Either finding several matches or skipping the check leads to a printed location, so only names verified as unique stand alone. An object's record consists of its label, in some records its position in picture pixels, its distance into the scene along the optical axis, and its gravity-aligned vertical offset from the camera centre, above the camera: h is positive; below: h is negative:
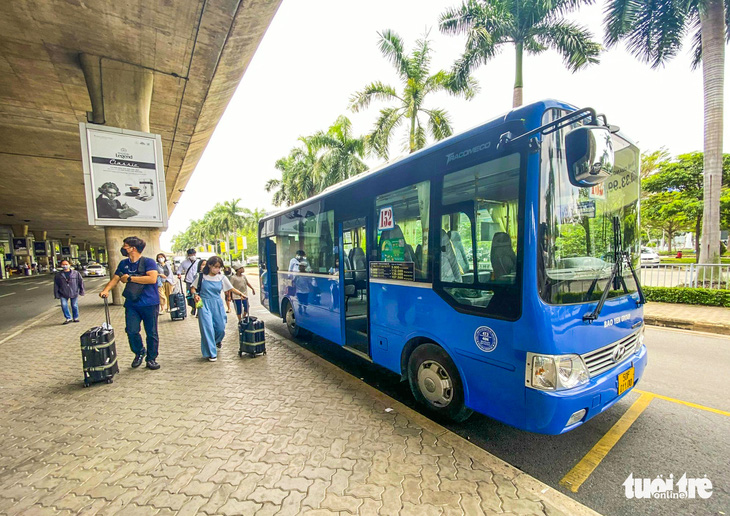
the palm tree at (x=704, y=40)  9.48 +6.53
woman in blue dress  5.40 -0.87
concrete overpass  7.00 +5.32
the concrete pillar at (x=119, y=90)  8.62 +4.69
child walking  7.83 -0.90
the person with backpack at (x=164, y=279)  9.49 -0.86
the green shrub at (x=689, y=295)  8.26 -1.63
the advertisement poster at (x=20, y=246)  39.56 +1.28
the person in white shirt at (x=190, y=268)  8.93 -0.49
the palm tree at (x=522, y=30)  10.88 +7.51
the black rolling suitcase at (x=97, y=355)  4.39 -1.43
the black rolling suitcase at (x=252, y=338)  5.58 -1.58
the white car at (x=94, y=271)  32.84 -1.76
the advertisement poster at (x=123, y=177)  7.45 +1.91
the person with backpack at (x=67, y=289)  9.06 -0.99
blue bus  2.43 -0.26
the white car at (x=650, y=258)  23.27 -1.51
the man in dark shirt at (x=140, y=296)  4.73 -0.65
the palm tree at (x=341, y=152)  19.39 +5.92
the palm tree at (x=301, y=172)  21.14 +5.47
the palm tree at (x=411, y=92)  13.39 +6.67
